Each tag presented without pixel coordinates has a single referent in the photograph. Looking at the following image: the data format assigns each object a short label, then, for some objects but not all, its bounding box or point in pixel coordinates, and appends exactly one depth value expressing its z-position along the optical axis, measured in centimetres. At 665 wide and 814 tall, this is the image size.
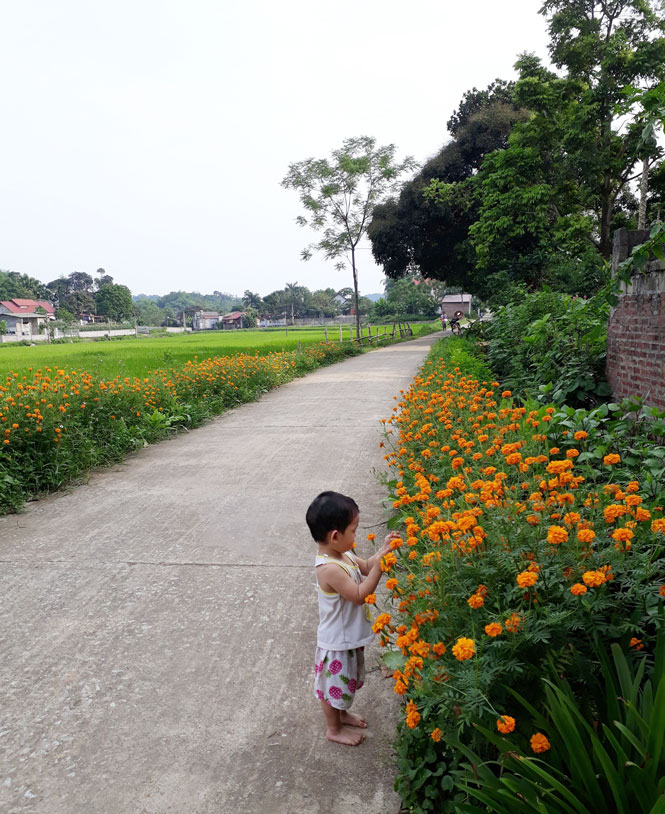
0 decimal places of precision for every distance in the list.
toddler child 218
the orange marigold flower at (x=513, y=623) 167
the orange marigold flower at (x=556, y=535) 173
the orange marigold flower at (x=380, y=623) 193
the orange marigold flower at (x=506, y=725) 148
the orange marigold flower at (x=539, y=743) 150
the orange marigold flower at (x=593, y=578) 161
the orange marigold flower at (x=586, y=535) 172
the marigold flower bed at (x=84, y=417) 521
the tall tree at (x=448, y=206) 2145
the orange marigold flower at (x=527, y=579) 160
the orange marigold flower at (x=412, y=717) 170
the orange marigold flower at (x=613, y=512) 183
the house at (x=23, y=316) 6116
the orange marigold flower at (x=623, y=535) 172
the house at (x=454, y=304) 5606
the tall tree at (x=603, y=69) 1692
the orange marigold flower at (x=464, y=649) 152
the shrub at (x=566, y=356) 557
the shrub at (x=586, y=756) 141
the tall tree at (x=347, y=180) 2547
